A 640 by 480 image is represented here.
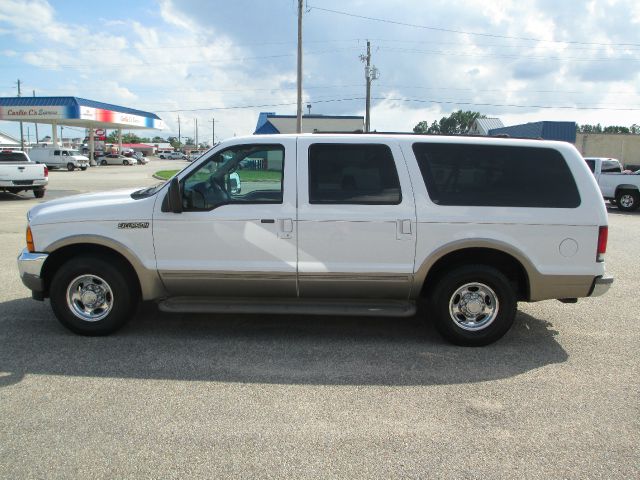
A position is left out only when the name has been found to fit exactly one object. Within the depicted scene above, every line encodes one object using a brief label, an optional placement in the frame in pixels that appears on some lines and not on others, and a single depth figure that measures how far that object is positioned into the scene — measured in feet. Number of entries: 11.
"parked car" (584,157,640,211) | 59.82
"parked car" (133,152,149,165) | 222.89
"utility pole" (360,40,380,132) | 124.47
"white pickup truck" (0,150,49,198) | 57.36
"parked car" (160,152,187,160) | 332.80
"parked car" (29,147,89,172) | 144.56
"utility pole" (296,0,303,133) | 88.02
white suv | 15.19
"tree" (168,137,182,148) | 573.00
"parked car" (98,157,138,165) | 198.97
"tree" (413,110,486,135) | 412.85
